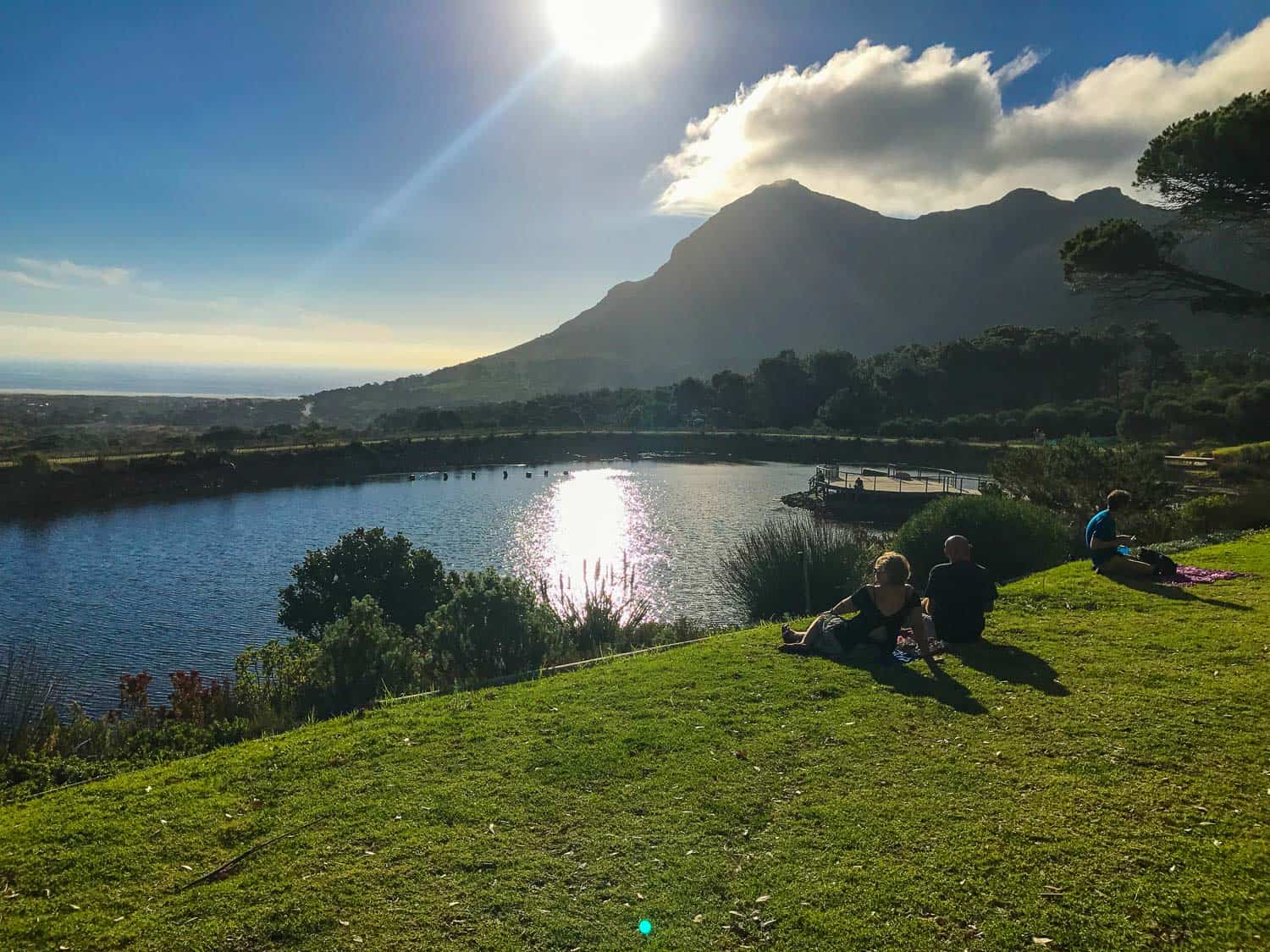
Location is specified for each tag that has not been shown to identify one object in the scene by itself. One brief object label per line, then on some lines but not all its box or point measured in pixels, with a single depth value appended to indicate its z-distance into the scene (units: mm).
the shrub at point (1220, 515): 17234
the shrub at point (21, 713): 8008
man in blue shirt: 10945
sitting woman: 7848
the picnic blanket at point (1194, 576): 10438
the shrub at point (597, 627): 12711
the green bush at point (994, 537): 15359
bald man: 8211
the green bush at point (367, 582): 15617
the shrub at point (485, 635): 11031
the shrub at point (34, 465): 43562
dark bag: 10516
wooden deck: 39469
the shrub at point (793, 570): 14898
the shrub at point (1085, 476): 20328
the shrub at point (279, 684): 9344
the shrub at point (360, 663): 10078
